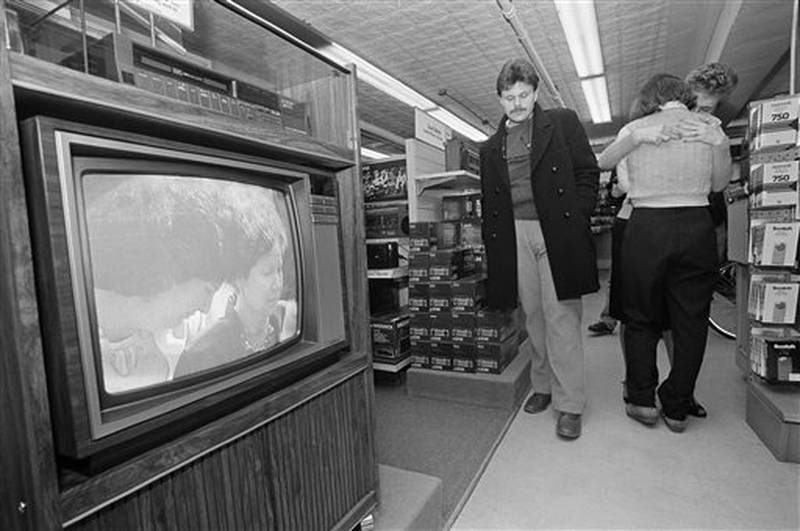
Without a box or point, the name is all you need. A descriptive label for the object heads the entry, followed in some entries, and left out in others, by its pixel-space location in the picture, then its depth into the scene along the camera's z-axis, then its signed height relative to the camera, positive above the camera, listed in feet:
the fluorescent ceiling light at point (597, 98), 18.49 +6.07
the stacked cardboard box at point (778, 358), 5.21 -1.79
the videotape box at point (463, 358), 7.43 -2.27
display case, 1.58 -0.17
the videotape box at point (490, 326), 7.29 -1.70
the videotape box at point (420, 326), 7.85 -1.78
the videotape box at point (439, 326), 7.67 -1.75
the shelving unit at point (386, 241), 8.13 -0.17
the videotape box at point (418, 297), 7.88 -1.23
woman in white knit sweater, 5.37 -0.15
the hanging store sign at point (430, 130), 9.10 +2.27
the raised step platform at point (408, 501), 3.48 -2.35
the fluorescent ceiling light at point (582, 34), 11.66 +6.01
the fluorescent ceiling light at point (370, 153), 26.18 +5.16
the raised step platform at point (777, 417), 4.82 -2.44
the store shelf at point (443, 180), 8.30 +1.04
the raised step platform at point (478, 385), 6.86 -2.68
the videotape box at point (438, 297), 7.66 -1.22
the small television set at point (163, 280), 1.61 -0.19
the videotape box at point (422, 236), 7.92 -0.09
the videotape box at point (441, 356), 7.66 -2.29
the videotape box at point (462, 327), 7.45 -1.74
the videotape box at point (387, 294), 9.20 -1.36
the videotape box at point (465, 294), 7.47 -1.17
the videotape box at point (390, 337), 8.04 -2.00
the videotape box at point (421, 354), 7.86 -2.30
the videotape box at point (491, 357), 7.25 -2.23
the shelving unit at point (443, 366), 6.98 -2.49
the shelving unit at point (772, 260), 5.22 -0.58
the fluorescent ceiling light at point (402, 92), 15.66 +6.04
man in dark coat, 5.61 +0.05
